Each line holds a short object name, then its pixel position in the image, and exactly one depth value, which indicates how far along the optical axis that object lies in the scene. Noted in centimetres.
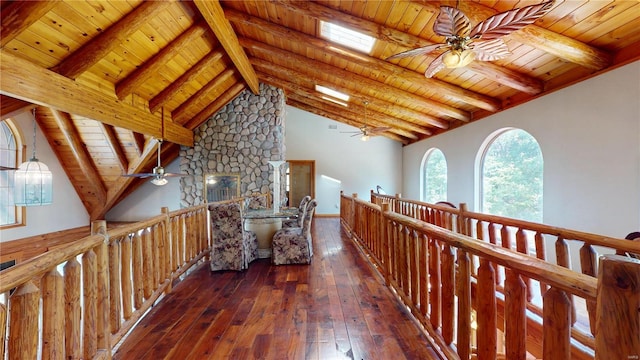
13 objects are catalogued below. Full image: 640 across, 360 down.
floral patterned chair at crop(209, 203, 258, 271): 341
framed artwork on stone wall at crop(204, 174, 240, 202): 729
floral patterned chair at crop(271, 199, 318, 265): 371
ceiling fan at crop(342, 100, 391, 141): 607
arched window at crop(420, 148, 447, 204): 737
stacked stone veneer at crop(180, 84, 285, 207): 731
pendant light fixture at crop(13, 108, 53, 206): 406
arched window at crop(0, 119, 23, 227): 503
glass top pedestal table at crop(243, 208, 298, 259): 403
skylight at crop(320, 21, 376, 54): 392
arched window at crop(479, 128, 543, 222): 421
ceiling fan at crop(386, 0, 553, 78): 184
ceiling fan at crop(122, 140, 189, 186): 441
